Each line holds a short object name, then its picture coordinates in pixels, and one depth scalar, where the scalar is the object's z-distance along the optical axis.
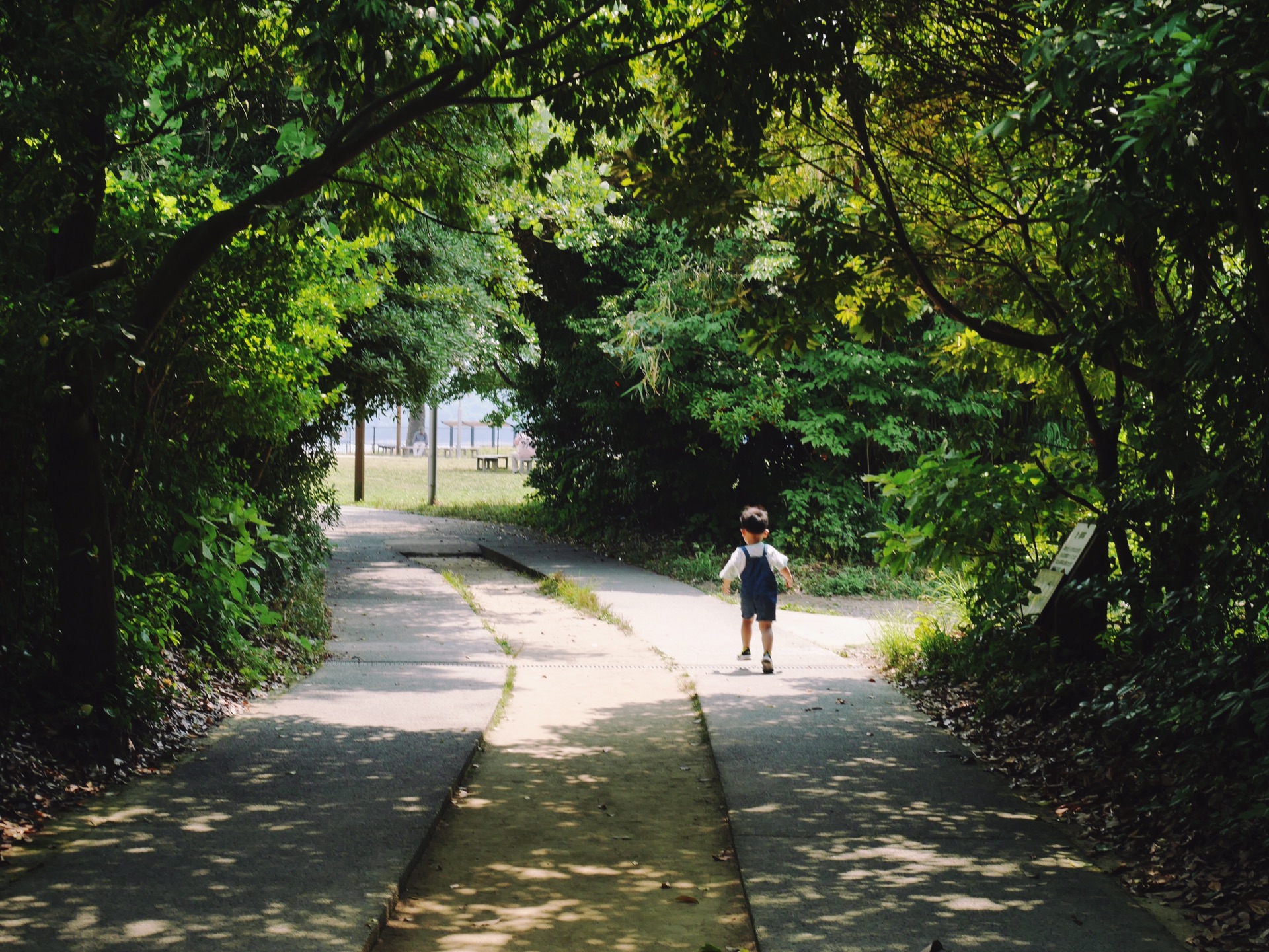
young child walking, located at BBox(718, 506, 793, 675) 10.25
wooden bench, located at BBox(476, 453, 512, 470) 53.04
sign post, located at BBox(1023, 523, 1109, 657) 7.93
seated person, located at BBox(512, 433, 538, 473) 51.75
